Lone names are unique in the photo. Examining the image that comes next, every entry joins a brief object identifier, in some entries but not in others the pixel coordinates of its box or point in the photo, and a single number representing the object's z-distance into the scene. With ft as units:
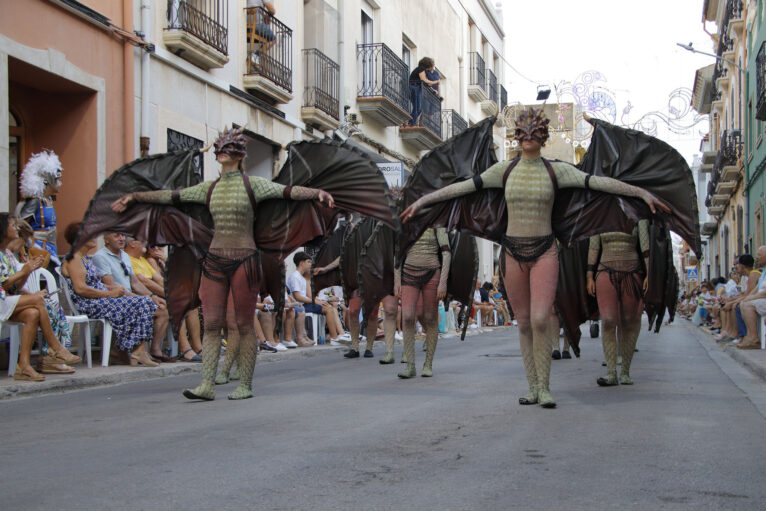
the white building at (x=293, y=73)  53.83
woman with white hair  37.04
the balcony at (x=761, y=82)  71.82
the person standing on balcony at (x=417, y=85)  95.66
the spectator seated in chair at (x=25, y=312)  30.96
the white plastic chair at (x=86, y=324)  35.58
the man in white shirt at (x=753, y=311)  50.98
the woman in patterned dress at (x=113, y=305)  36.60
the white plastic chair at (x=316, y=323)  57.82
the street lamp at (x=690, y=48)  80.40
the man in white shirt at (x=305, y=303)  55.06
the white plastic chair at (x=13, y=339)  31.83
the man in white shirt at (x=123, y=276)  38.55
